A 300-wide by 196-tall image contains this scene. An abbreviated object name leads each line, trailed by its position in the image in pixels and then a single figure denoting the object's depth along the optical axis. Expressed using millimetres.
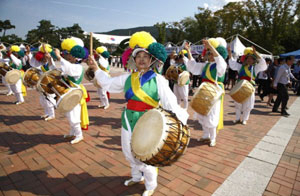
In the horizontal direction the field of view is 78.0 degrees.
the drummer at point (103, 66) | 6881
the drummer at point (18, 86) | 7258
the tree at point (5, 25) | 60716
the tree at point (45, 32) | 48959
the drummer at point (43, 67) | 5277
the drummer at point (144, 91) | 2395
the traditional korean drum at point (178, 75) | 6340
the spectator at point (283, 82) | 6871
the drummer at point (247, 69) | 5395
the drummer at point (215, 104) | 4094
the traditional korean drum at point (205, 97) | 3789
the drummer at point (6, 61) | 7774
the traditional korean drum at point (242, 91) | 5281
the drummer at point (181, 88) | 6833
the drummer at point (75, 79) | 3620
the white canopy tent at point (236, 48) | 14156
